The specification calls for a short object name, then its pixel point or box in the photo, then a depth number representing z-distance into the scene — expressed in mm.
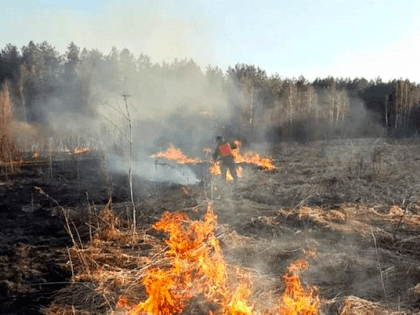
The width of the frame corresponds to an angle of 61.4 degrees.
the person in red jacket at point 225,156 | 9891
